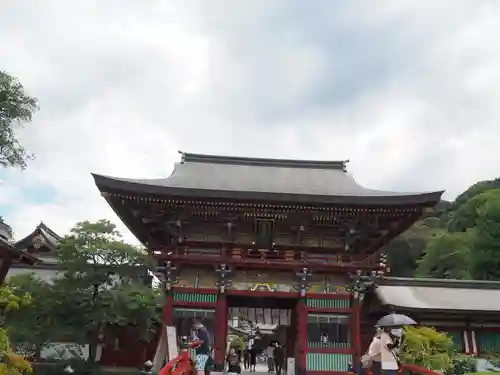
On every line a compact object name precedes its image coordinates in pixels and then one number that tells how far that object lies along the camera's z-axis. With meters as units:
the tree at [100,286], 16.81
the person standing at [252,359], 25.70
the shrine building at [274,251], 15.44
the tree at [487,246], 35.38
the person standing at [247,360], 28.81
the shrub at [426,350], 14.55
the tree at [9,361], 8.80
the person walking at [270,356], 23.80
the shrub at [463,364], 16.67
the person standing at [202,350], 11.31
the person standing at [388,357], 9.91
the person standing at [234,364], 13.13
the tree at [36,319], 16.56
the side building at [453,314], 19.02
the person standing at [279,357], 20.43
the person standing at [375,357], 10.10
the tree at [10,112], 13.77
